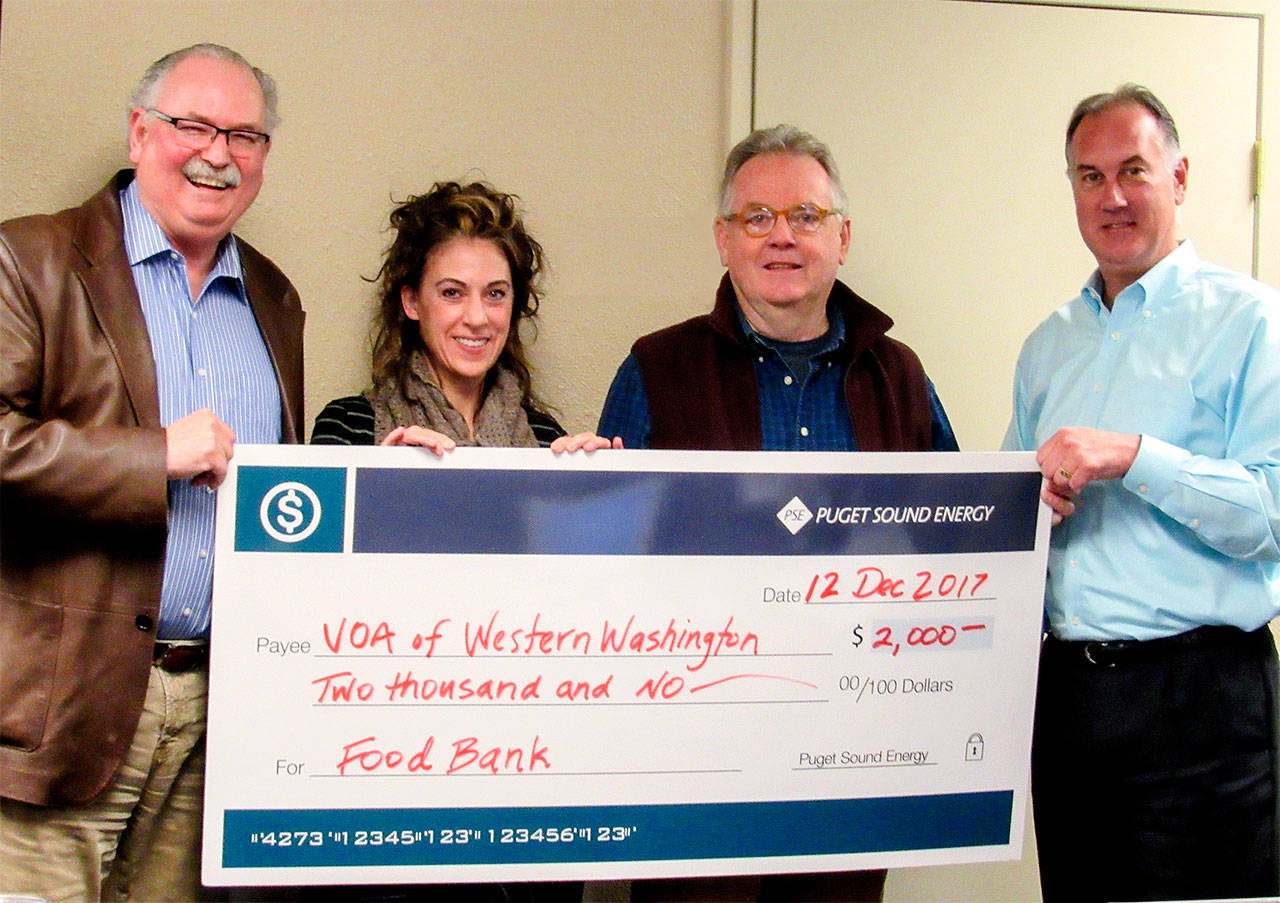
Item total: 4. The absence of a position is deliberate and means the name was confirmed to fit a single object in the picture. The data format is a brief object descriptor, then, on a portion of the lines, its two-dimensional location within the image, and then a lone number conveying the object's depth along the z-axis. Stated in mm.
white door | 2639
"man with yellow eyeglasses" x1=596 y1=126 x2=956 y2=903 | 2072
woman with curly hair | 2080
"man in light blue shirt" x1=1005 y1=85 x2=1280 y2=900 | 1815
